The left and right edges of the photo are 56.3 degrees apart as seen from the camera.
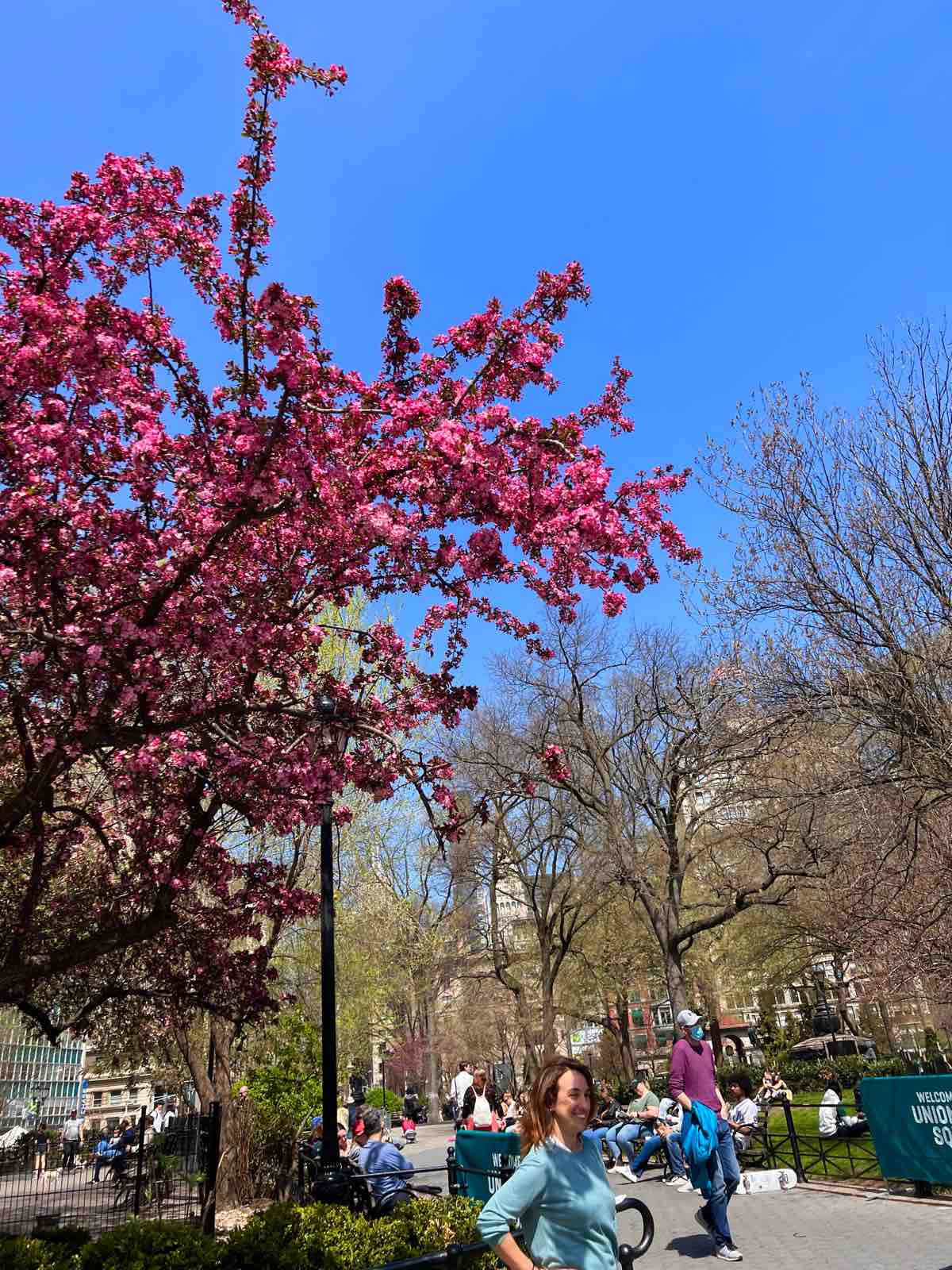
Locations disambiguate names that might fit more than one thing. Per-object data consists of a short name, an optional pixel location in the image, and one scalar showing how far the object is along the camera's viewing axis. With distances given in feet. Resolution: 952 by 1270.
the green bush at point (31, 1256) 20.62
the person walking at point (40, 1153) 50.83
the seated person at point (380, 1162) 26.43
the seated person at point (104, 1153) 65.38
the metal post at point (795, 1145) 36.50
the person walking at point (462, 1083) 57.77
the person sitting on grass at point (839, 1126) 41.34
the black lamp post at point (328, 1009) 26.99
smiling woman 9.91
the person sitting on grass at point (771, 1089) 61.57
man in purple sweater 25.52
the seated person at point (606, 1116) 47.56
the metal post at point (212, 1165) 35.63
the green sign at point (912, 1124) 28.76
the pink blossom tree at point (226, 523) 19.76
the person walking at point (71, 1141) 65.82
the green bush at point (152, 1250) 20.77
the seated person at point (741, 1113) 41.93
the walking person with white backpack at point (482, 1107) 47.03
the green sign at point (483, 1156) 29.53
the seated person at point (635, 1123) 44.75
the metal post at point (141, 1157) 39.11
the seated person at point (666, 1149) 40.93
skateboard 36.09
